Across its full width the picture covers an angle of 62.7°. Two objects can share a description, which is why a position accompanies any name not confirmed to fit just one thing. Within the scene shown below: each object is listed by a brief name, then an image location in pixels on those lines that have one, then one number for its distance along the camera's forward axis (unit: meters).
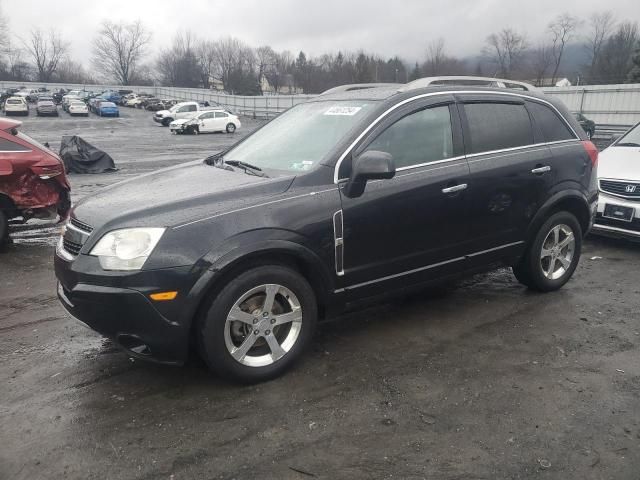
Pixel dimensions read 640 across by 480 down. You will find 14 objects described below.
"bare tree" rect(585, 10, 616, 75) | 64.86
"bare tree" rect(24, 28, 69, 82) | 104.25
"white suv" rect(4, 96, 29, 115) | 45.03
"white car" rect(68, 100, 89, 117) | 48.28
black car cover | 14.60
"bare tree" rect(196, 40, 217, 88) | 108.82
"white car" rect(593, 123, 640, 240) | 6.39
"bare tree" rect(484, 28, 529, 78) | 78.19
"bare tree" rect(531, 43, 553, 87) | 69.75
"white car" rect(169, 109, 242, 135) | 33.22
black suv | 3.07
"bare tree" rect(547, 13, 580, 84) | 73.61
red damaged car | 6.68
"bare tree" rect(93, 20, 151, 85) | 109.38
